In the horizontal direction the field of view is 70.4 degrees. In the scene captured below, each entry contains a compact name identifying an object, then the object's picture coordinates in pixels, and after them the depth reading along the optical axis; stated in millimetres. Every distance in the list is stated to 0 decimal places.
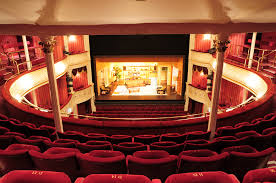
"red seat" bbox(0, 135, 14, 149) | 3474
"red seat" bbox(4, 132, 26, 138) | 3754
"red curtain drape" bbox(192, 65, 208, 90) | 13303
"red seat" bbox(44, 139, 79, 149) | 3379
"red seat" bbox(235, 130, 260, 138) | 3872
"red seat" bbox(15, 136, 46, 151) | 3442
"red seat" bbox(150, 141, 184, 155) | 3343
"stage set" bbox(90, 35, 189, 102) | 13555
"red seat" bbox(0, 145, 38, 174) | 2656
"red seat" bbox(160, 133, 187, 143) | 4074
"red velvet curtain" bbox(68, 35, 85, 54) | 12934
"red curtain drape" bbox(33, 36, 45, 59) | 11417
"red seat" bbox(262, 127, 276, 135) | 3914
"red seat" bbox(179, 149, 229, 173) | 2535
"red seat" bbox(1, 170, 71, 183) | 1692
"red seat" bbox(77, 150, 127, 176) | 2518
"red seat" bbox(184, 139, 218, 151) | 3453
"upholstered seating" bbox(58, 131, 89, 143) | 4094
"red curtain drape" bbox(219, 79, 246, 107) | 10898
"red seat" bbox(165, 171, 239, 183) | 1700
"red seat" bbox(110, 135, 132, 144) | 4047
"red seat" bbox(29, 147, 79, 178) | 2605
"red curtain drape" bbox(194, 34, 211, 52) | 12758
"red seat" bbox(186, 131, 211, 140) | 4136
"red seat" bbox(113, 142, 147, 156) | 3307
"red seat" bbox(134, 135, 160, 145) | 4121
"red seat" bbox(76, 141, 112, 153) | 3287
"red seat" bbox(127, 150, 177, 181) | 2459
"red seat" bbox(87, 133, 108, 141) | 4105
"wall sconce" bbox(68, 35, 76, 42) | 12724
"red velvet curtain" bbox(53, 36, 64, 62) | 11062
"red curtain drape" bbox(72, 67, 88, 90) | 13532
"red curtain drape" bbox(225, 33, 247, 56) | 11609
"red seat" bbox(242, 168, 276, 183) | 1795
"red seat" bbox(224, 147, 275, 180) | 2617
